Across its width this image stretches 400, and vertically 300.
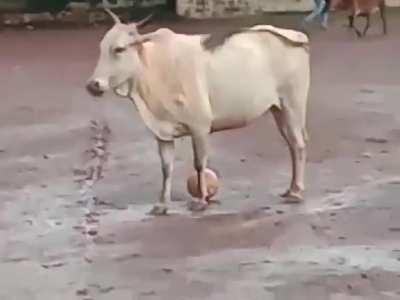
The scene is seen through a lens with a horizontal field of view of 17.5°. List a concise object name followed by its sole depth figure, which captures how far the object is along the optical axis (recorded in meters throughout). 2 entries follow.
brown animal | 19.97
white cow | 7.55
